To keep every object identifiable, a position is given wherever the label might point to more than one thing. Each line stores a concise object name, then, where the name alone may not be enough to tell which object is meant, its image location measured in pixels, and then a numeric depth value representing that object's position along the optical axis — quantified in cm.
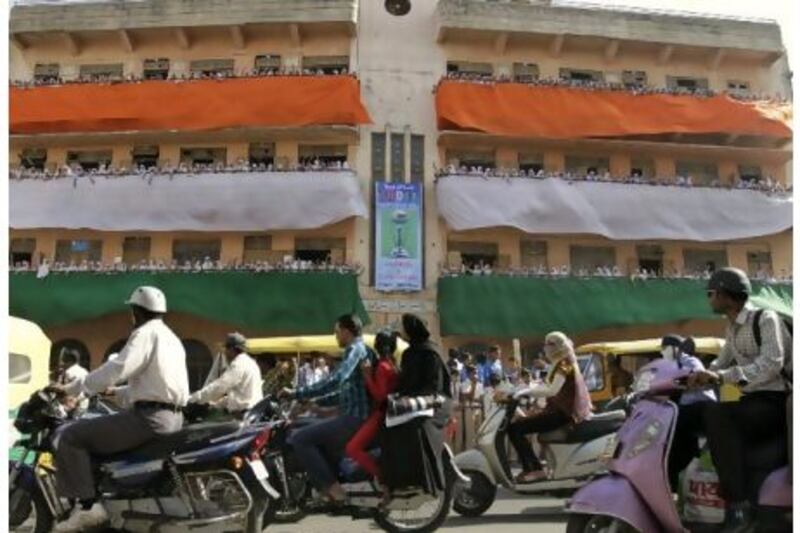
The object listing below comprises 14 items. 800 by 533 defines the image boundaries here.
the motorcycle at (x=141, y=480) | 490
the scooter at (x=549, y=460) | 709
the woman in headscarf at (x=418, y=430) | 587
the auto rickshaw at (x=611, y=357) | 1205
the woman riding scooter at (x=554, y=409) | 723
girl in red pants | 602
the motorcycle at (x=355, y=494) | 591
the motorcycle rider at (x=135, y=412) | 476
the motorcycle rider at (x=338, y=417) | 599
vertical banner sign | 2475
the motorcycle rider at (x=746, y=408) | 380
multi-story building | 2430
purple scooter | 373
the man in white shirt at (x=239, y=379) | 822
